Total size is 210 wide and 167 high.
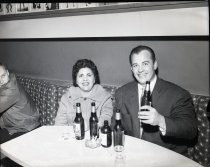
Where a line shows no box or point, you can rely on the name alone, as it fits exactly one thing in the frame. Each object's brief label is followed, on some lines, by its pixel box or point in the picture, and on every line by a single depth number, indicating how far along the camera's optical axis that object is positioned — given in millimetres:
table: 1321
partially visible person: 2371
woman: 2166
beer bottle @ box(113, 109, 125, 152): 1438
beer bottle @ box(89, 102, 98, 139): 1662
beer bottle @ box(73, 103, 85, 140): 1609
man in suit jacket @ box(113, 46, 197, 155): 1755
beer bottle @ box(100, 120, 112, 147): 1474
